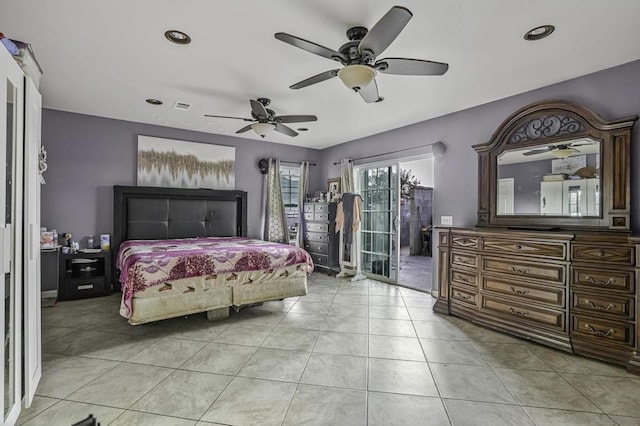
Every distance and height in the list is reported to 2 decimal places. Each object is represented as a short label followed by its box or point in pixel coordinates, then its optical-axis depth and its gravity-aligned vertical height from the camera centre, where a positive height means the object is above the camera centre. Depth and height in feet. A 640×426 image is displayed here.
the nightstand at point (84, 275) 13.61 -2.93
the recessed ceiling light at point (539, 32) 7.48 +4.56
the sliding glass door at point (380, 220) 17.35 -0.36
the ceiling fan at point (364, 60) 6.49 +3.65
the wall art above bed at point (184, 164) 16.35 +2.73
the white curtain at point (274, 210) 19.93 +0.18
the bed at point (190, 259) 9.62 -1.64
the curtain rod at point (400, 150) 14.46 +3.43
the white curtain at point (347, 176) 19.31 +2.38
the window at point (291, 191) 21.72 +1.57
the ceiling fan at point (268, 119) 11.79 +3.71
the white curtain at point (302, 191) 20.99 +1.53
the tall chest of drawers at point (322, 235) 19.25 -1.39
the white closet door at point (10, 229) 4.94 -0.32
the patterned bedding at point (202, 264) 9.45 -1.80
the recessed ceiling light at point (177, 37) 7.84 +4.59
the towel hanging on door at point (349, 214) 18.28 -0.06
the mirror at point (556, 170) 9.31 +1.55
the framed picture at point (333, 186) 20.59 +1.83
